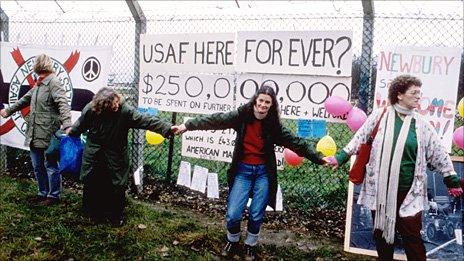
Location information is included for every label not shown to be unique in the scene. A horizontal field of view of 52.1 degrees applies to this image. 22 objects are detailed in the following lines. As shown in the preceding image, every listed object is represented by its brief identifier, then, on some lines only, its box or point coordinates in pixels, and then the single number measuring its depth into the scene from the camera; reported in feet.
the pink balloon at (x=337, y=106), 15.21
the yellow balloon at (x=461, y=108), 13.79
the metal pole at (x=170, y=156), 19.98
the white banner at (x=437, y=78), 14.49
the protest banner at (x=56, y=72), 20.36
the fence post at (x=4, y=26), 23.35
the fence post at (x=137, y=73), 19.62
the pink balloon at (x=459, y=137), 13.64
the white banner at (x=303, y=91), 16.33
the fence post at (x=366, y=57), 16.05
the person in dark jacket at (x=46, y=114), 18.08
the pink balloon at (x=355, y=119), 14.79
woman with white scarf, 12.16
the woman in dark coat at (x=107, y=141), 16.01
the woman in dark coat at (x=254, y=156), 14.26
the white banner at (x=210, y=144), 18.47
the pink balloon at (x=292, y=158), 16.39
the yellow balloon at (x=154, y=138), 18.42
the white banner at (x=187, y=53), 18.20
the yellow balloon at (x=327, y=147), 15.28
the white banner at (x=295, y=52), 16.17
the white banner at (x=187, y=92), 18.37
